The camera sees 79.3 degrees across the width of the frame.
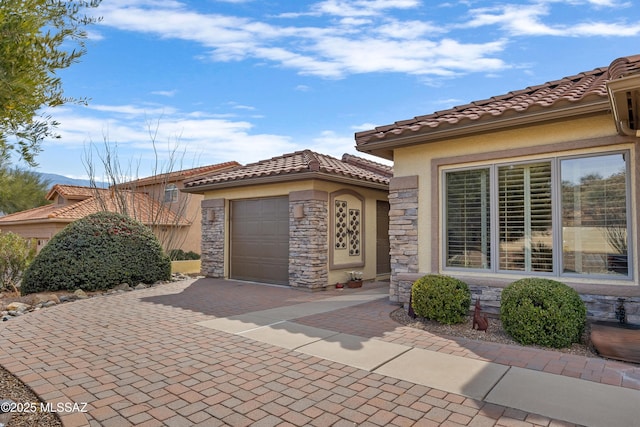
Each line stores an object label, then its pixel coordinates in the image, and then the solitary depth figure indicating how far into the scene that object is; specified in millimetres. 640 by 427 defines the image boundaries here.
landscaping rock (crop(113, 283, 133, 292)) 10112
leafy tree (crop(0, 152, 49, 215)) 25703
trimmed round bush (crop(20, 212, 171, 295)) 9484
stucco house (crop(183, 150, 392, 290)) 10242
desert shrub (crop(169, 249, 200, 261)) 15910
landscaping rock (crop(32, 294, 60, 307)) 8281
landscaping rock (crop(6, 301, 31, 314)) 7625
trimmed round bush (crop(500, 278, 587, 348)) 4906
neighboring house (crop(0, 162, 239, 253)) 16703
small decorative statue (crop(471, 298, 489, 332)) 5695
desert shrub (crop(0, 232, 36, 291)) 11273
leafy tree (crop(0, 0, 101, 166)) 2922
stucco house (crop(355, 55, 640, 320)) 5574
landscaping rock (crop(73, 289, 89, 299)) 9078
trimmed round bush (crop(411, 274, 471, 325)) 5984
